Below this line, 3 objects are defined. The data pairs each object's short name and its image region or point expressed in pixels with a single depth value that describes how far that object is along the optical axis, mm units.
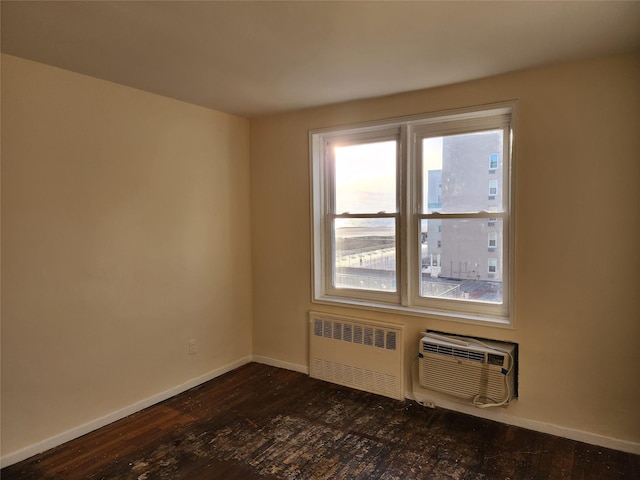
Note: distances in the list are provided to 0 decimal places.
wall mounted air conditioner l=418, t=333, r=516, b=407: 2738
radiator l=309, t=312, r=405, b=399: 3236
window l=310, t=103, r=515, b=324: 2955
